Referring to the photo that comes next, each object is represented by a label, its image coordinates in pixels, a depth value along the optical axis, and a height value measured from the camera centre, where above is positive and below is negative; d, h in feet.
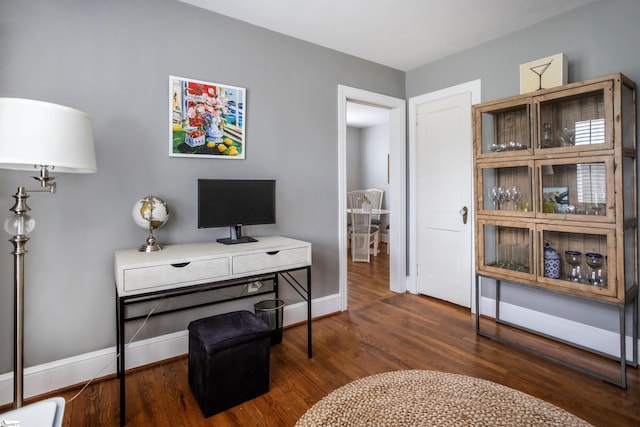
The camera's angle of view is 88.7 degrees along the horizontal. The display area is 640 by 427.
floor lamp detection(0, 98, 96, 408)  4.41 +1.01
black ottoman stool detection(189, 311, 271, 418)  5.82 -2.67
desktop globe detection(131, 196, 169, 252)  6.78 +0.05
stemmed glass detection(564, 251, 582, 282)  7.57 -1.15
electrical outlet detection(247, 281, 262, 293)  8.82 -1.86
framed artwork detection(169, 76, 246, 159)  7.64 +2.42
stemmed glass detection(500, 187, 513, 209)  8.80 +0.54
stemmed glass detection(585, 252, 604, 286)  7.20 -1.19
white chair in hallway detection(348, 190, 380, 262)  17.83 -0.86
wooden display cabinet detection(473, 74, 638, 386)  6.77 +0.59
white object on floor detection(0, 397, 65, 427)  2.86 -1.78
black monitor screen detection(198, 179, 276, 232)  7.50 +0.37
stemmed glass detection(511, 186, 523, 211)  8.62 +0.52
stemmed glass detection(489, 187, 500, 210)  9.03 +0.55
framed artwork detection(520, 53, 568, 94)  7.81 +3.52
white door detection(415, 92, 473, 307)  10.80 +0.64
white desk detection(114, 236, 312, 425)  5.57 -0.96
